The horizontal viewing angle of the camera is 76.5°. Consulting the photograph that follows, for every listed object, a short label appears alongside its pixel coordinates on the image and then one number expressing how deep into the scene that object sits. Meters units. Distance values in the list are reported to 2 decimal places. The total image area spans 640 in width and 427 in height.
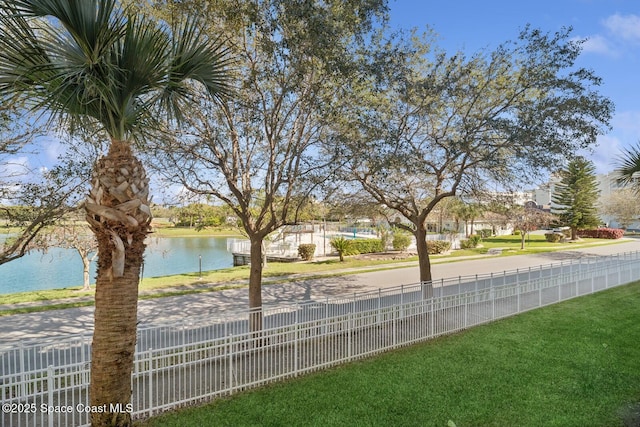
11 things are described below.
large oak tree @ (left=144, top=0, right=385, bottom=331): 7.67
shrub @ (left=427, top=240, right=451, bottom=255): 33.09
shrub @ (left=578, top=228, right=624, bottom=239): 50.88
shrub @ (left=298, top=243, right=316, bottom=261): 27.88
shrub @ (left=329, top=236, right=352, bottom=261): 28.15
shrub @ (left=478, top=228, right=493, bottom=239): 51.22
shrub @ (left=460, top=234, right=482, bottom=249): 37.72
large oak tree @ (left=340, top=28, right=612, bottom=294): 9.33
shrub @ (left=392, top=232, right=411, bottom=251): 32.34
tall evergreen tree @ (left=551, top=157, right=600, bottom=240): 46.19
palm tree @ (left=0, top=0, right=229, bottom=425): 3.49
